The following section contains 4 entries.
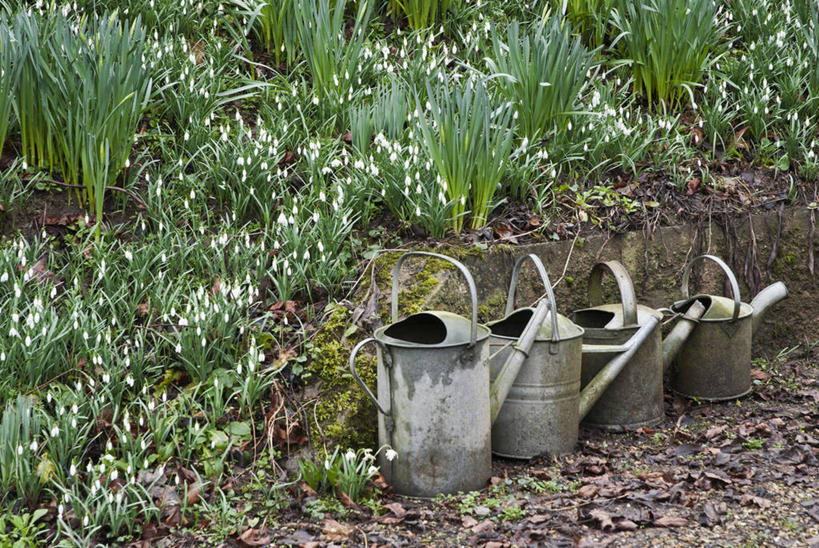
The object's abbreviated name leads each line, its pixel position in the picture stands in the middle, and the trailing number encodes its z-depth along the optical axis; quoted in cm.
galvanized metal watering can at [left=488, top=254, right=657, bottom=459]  323
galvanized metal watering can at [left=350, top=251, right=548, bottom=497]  290
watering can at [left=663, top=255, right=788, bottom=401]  391
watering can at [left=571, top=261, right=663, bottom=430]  357
